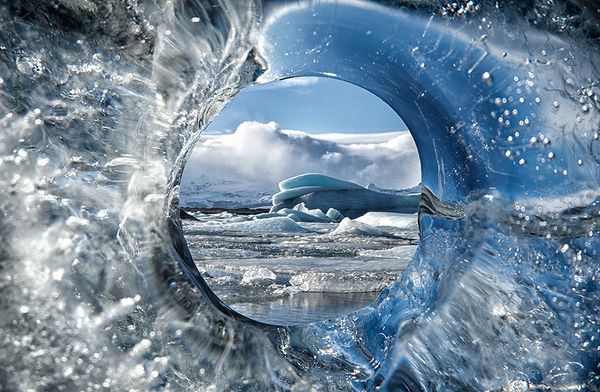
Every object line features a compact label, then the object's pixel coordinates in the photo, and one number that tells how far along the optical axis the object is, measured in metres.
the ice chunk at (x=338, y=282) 3.10
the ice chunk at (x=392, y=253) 4.91
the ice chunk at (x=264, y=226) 7.19
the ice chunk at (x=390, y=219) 8.49
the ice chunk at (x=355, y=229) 7.17
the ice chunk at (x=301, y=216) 8.83
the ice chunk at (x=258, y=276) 3.20
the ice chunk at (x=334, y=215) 9.23
